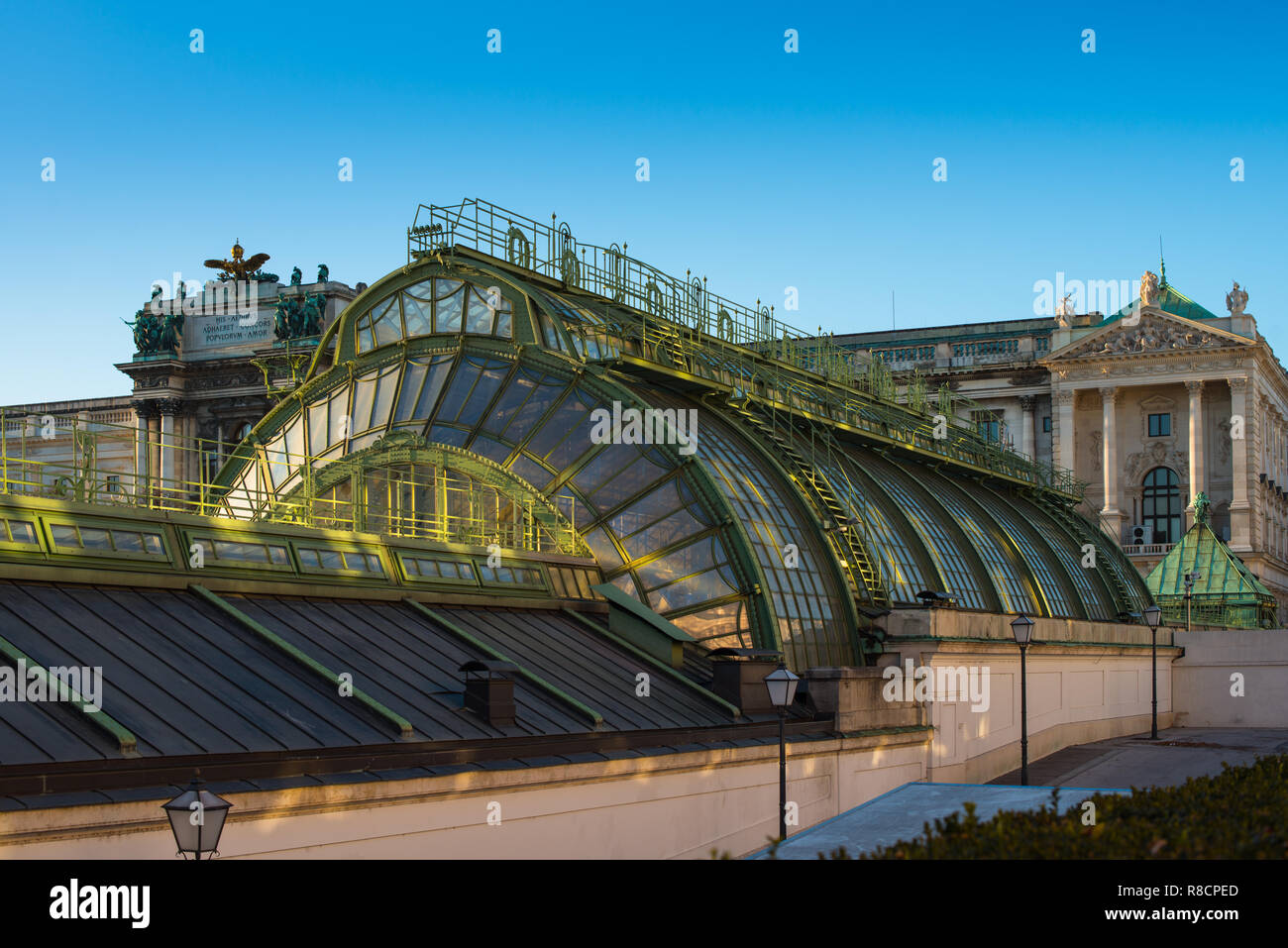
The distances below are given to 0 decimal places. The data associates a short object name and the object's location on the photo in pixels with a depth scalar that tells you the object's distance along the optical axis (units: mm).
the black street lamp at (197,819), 13148
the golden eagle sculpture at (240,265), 114312
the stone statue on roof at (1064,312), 126688
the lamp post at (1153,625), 49031
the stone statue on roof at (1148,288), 120062
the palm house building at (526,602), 17969
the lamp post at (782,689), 21750
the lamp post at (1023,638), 31422
